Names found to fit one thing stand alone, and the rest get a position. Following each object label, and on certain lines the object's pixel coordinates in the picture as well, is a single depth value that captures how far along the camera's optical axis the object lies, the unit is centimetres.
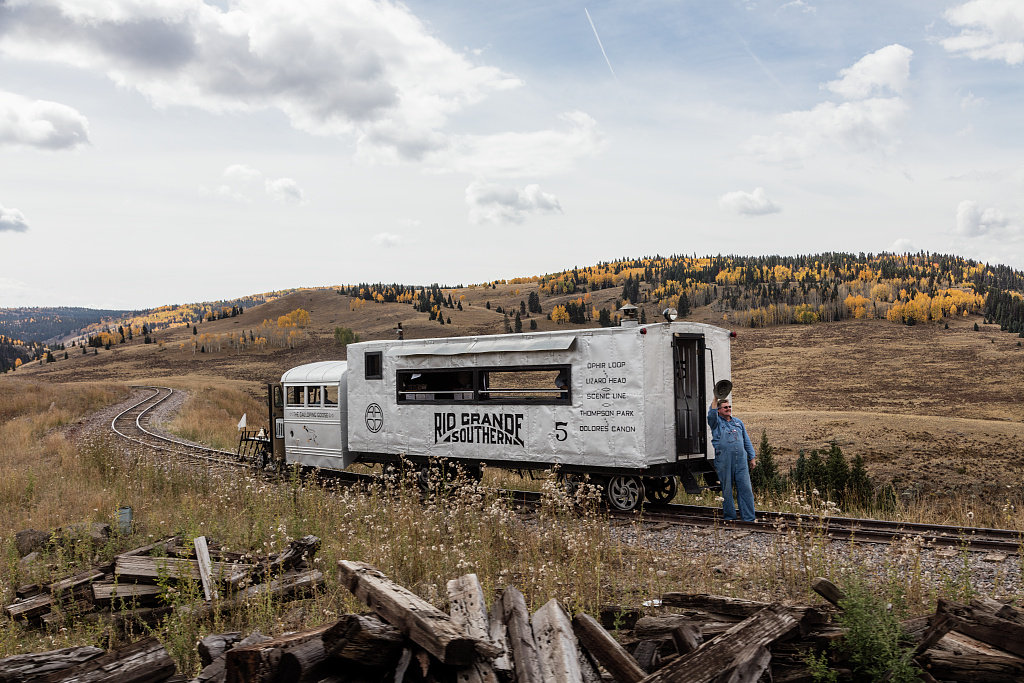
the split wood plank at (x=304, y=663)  362
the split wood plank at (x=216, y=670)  401
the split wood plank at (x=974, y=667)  384
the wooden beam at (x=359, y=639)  360
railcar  1073
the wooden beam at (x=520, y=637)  385
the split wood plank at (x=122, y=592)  612
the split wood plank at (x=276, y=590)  566
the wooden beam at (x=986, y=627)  387
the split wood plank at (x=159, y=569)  617
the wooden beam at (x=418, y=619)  355
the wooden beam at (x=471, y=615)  363
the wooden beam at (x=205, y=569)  593
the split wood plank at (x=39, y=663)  393
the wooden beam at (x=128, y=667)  385
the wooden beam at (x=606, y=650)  391
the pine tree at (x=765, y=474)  1882
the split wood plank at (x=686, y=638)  420
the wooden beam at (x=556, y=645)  380
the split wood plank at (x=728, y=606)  423
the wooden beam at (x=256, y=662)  362
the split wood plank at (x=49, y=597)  619
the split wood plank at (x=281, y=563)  627
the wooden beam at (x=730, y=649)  361
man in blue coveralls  994
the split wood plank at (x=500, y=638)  395
